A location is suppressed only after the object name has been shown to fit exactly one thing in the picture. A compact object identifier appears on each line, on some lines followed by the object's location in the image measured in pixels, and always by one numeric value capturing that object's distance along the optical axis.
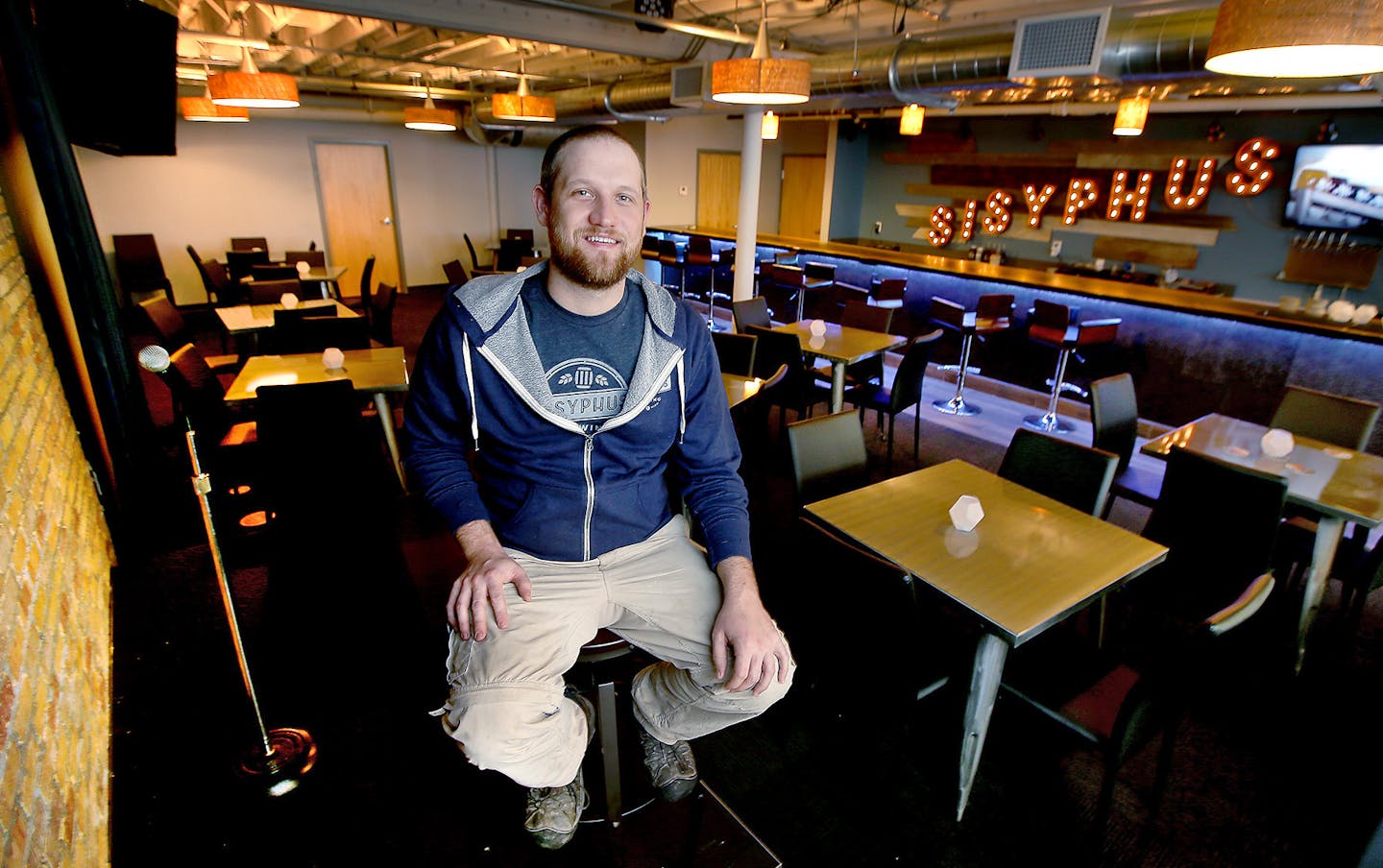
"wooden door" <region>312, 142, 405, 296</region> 9.80
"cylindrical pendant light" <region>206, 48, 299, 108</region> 4.35
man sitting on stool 1.38
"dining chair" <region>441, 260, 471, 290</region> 6.37
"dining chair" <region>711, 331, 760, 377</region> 3.87
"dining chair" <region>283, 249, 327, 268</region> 7.84
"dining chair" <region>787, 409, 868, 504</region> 2.51
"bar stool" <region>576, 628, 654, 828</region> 1.50
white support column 6.84
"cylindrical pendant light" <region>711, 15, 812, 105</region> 3.55
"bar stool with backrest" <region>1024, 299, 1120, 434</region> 4.91
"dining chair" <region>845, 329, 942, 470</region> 4.04
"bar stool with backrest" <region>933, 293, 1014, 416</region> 5.23
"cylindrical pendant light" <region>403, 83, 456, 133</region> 6.64
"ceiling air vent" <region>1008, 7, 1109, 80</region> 4.04
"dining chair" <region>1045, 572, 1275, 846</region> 1.49
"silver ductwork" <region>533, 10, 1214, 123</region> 3.75
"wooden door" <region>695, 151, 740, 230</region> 11.12
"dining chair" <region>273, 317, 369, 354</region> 4.25
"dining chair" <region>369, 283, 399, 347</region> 5.62
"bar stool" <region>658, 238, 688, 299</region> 8.66
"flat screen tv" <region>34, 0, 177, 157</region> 2.52
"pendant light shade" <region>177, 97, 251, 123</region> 6.23
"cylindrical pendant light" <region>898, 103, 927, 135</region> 6.50
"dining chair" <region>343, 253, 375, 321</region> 6.36
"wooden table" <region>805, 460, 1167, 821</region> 1.75
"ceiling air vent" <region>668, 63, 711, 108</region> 6.15
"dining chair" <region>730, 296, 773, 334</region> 5.04
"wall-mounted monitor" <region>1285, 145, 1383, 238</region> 6.12
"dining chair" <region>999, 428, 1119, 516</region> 2.44
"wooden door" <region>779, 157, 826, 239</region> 10.81
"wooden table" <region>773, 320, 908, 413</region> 4.13
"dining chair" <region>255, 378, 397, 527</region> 2.76
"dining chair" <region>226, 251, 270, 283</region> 7.77
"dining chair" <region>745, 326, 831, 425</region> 4.07
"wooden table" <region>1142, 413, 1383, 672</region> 2.37
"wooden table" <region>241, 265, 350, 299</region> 6.55
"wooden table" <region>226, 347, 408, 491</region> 3.43
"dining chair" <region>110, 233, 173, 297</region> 8.12
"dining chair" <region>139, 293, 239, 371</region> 4.47
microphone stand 1.87
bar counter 4.40
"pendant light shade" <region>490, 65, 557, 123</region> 5.58
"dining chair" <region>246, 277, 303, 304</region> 5.58
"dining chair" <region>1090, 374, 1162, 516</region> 3.19
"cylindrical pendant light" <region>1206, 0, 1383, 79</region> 1.63
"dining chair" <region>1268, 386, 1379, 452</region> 3.04
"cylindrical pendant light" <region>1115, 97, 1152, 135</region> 5.55
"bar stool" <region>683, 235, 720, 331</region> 8.20
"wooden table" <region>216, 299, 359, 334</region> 4.66
